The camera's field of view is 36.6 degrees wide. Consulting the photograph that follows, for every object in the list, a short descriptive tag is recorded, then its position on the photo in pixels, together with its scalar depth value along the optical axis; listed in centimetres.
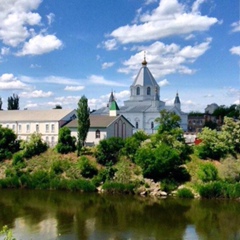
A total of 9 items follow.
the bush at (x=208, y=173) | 3179
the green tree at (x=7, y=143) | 3962
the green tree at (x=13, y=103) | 6794
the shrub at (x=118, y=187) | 3203
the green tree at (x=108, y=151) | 3669
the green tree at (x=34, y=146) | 3927
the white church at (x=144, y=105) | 6009
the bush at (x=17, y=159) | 3812
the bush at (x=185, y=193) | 3033
